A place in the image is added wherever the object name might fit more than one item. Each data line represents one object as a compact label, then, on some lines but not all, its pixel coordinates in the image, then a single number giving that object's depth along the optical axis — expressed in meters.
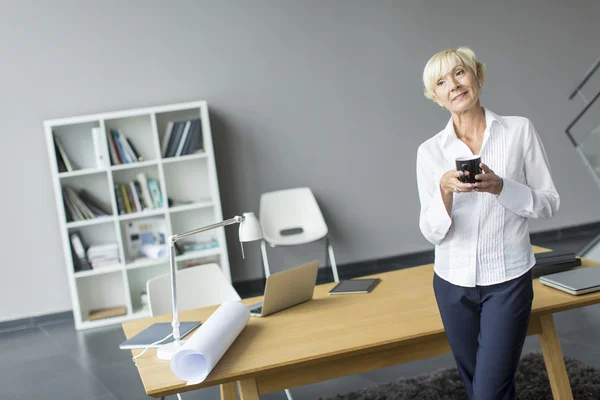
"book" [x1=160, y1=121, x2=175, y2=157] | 5.48
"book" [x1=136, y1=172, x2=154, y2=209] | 5.57
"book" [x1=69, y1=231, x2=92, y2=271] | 5.43
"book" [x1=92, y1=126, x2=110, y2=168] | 5.34
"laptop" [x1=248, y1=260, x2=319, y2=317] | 2.66
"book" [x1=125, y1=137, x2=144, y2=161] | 5.49
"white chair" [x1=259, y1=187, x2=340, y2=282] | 5.63
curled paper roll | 2.13
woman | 2.17
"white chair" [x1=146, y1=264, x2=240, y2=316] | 3.18
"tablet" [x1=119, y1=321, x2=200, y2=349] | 2.50
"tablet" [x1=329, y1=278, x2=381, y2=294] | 2.95
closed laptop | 2.55
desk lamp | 2.42
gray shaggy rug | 3.21
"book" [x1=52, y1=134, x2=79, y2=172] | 5.34
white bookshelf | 5.37
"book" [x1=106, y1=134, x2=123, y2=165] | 5.42
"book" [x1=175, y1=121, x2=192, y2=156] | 5.49
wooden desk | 2.23
